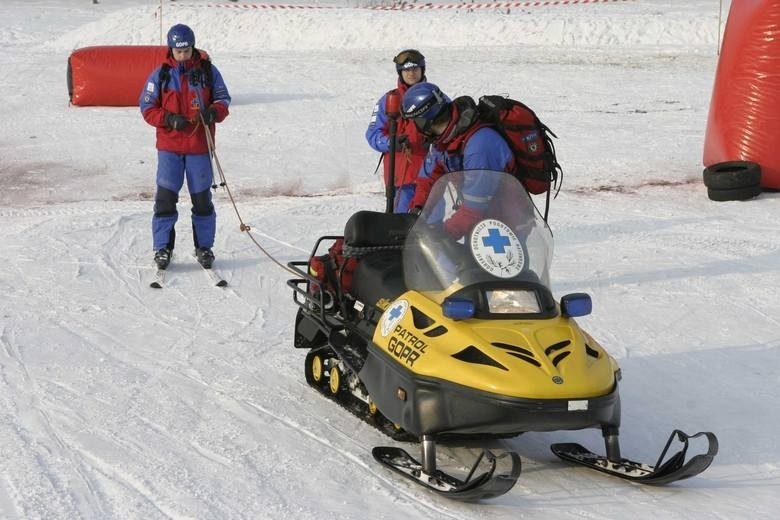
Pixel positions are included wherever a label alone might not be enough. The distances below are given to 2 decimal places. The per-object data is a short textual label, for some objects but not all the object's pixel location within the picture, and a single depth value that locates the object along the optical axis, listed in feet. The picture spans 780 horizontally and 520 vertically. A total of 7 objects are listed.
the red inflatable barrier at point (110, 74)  114.93
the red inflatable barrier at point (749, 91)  78.84
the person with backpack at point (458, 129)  40.45
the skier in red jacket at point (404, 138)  54.24
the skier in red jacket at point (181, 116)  57.41
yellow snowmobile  32.71
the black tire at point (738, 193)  80.12
